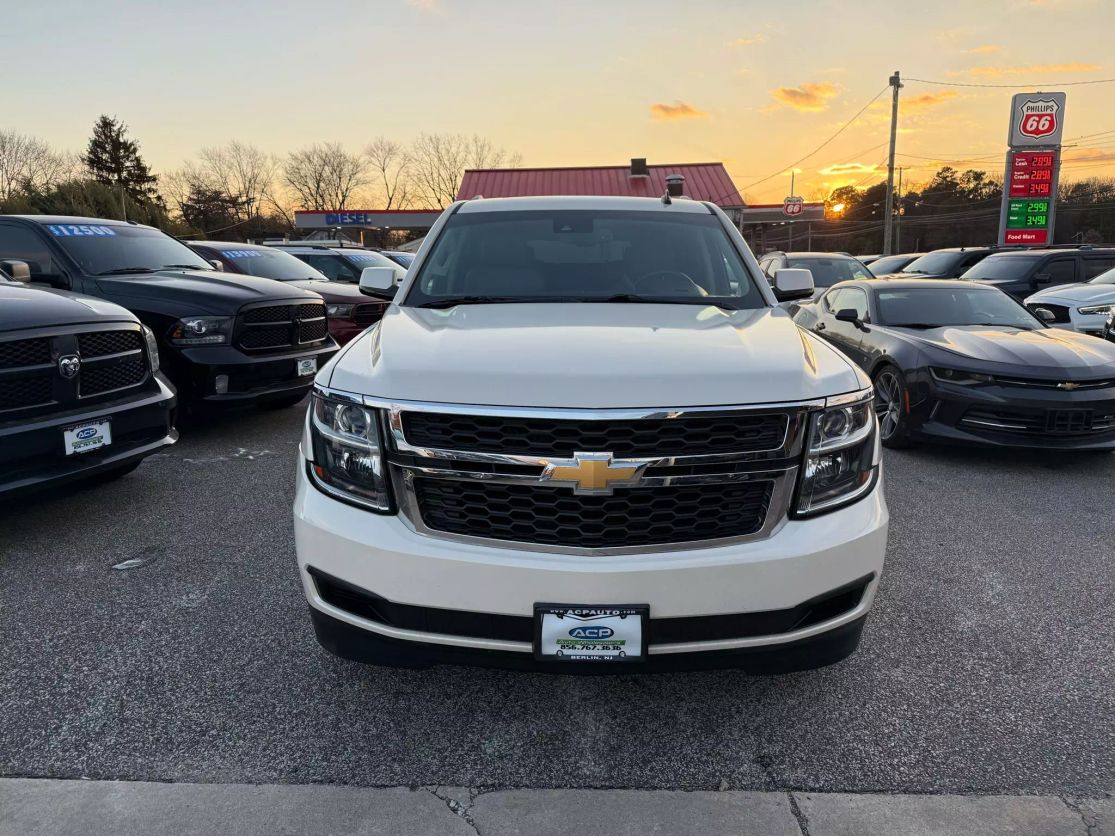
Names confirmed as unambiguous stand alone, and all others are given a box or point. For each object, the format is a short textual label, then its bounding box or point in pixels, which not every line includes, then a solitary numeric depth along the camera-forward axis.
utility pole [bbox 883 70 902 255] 31.69
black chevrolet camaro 5.35
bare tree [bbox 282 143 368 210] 75.94
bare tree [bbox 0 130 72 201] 58.56
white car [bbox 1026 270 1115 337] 9.70
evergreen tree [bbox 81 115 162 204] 69.62
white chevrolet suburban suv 2.01
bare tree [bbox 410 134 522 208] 70.19
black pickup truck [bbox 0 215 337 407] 5.83
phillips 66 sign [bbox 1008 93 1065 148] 22.75
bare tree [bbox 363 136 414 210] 75.06
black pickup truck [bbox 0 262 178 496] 3.57
